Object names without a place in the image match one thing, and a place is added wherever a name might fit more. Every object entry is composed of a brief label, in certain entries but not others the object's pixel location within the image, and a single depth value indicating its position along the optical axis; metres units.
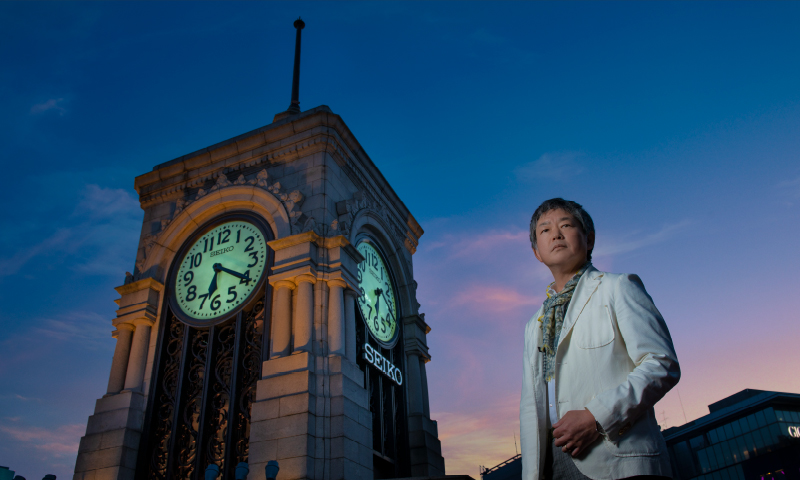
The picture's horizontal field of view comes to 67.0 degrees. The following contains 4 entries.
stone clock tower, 13.02
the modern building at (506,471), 72.41
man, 3.12
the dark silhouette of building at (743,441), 57.41
